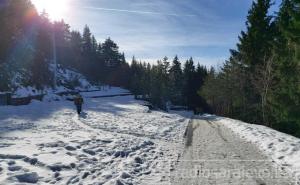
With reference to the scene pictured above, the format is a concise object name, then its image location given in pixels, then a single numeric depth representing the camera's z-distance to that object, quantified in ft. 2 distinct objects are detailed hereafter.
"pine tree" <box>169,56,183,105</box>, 181.38
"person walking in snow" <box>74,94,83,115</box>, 52.22
